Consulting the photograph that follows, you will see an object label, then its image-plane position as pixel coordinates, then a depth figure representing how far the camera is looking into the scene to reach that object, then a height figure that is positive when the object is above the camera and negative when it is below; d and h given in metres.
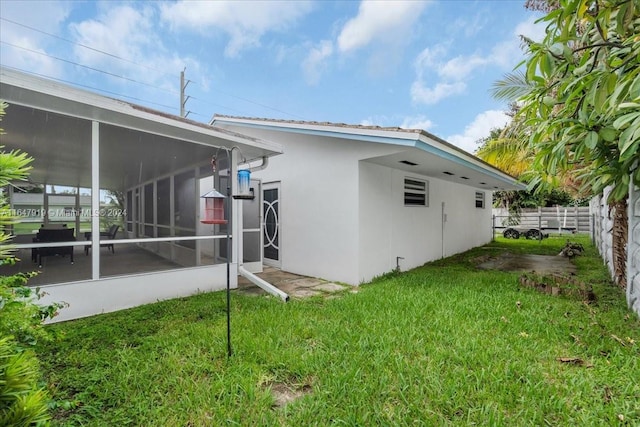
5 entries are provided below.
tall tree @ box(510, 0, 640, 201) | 2.26 +1.03
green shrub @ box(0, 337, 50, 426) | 1.18 -0.71
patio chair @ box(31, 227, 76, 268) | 4.85 -0.39
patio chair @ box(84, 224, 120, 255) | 4.81 -0.34
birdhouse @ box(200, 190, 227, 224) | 3.57 +0.08
